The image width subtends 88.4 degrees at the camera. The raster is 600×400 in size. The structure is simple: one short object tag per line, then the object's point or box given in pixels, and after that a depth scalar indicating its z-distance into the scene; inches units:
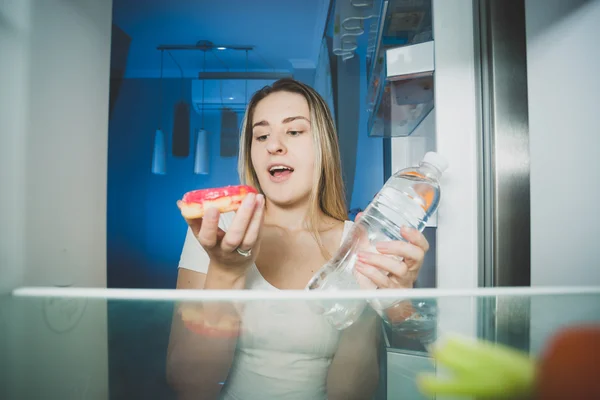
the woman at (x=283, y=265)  10.9
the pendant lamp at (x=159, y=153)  132.8
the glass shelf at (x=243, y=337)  10.2
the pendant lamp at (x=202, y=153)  137.4
